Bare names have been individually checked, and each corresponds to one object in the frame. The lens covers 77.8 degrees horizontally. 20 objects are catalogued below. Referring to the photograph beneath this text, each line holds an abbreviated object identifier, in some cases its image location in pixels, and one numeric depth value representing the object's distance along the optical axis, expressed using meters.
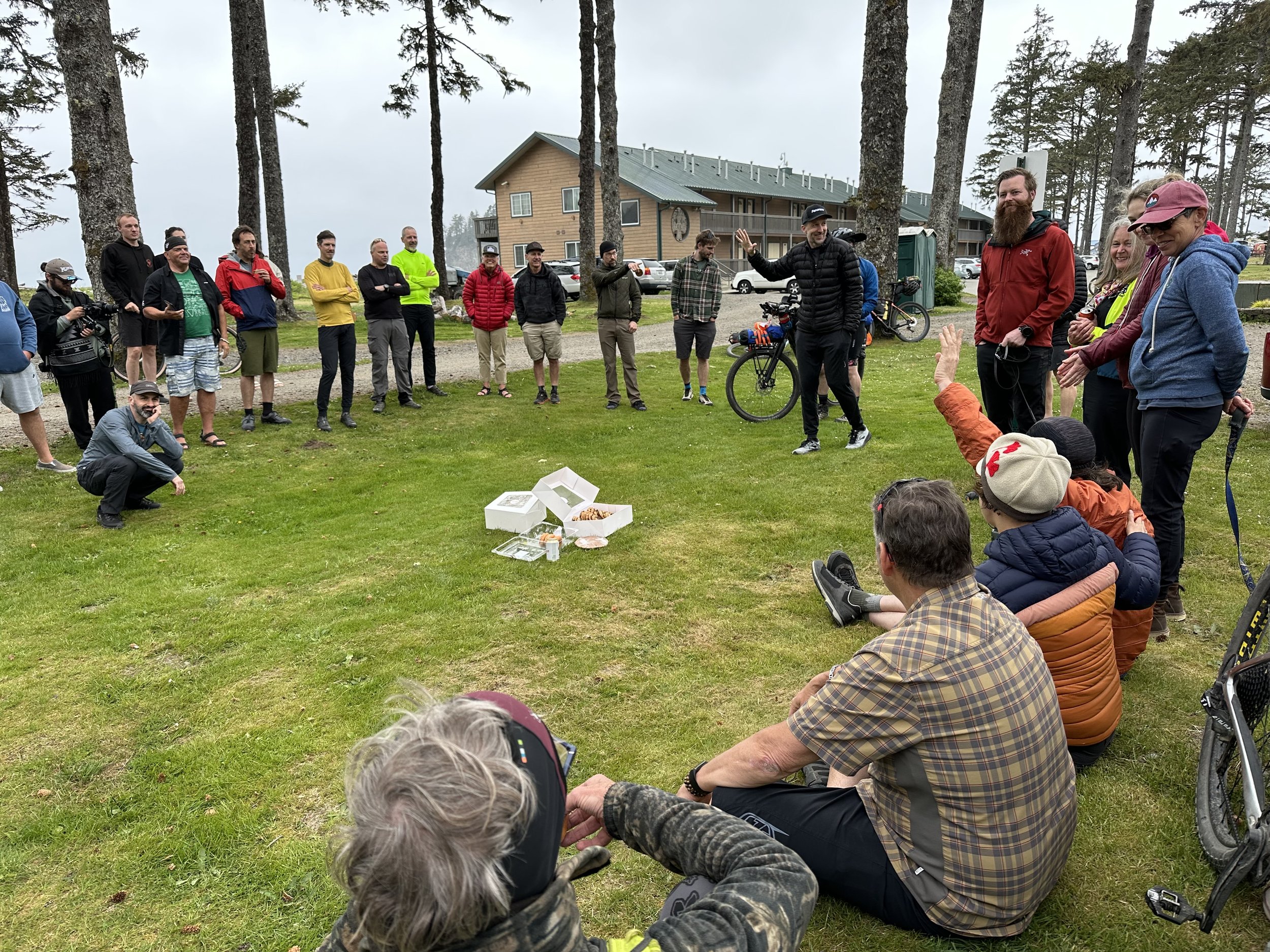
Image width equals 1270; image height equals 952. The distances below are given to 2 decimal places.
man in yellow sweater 8.22
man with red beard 4.84
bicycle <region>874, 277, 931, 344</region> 14.46
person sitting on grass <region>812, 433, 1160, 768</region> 2.35
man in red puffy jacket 9.81
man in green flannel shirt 8.93
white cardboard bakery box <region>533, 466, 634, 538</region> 5.17
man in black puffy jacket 6.56
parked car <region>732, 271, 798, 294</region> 28.25
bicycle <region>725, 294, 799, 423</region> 8.54
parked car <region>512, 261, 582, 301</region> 27.64
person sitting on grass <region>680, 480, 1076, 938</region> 1.68
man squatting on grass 5.67
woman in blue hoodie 3.27
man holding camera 6.96
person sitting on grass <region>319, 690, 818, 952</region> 0.97
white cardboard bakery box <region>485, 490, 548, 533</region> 5.19
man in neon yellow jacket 9.82
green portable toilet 17.98
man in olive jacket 9.16
